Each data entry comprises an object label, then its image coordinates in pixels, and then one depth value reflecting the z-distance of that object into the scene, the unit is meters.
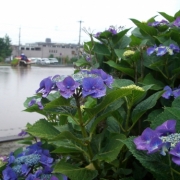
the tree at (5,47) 39.62
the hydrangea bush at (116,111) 0.81
